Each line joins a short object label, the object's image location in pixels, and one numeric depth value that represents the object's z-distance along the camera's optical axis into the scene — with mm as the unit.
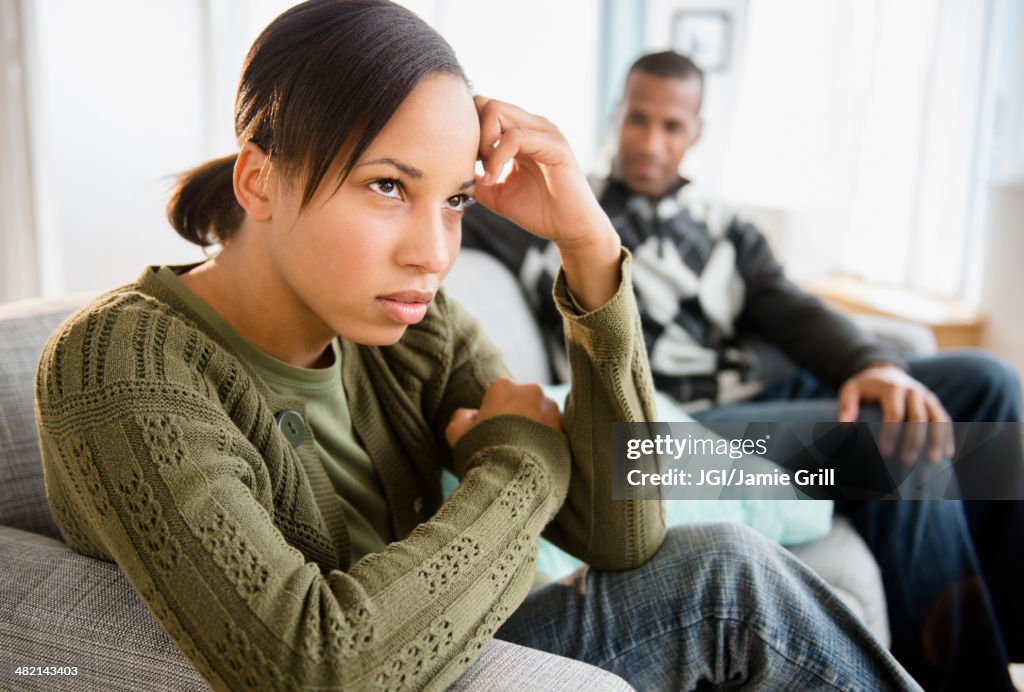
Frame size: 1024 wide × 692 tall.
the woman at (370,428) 834
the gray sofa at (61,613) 916
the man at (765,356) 1757
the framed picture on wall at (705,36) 4188
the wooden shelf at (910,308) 3279
